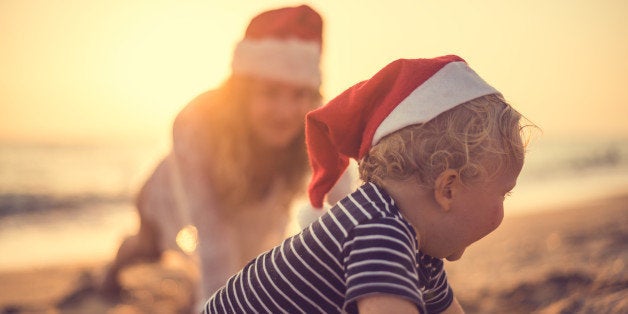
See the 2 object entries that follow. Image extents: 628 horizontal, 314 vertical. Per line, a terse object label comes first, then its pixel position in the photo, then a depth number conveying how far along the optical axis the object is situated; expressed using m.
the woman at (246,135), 3.38
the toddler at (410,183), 1.51
